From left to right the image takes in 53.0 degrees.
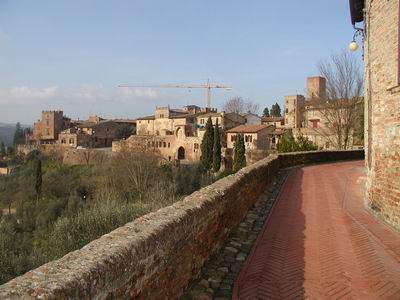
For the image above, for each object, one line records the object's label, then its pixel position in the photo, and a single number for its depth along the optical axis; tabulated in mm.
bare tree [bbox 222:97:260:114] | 95750
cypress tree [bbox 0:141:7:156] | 88512
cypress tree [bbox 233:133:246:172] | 42094
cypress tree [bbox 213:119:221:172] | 50562
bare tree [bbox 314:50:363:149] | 30828
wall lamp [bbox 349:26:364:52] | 13236
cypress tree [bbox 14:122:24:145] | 100175
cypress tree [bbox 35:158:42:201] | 47056
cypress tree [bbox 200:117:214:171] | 51156
